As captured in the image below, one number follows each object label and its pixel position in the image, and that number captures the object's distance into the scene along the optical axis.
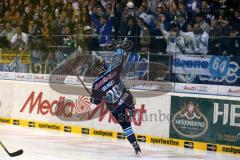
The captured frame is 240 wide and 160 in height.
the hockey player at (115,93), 12.09
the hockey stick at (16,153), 10.38
